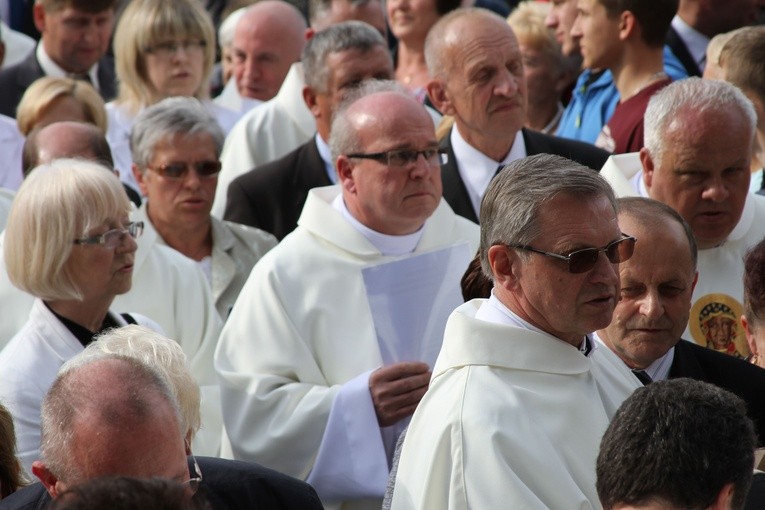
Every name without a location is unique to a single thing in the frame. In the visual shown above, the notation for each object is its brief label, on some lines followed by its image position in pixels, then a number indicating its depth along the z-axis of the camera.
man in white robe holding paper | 9.91
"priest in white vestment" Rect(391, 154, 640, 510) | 7.52
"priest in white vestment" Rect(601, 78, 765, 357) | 11.01
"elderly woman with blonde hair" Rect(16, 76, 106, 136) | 14.88
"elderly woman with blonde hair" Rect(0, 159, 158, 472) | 10.05
